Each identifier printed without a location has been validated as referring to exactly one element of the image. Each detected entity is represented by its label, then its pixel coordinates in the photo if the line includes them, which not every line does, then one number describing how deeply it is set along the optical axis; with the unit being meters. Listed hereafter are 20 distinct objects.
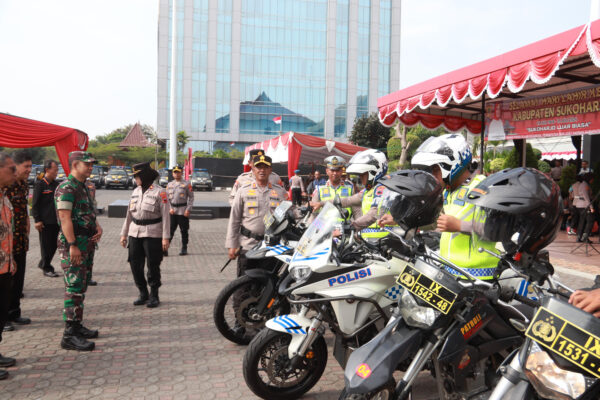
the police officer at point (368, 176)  4.94
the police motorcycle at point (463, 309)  1.82
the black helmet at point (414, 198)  2.58
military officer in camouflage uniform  4.27
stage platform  16.12
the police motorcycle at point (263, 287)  4.12
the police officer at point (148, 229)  5.65
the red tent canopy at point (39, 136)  7.49
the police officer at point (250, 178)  5.27
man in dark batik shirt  5.01
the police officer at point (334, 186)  6.49
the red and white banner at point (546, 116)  8.73
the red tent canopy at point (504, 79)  6.46
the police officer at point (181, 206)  9.56
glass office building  60.62
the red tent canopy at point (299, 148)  13.54
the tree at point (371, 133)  42.31
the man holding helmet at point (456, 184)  3.16
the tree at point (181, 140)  56.75
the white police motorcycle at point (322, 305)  2.99
